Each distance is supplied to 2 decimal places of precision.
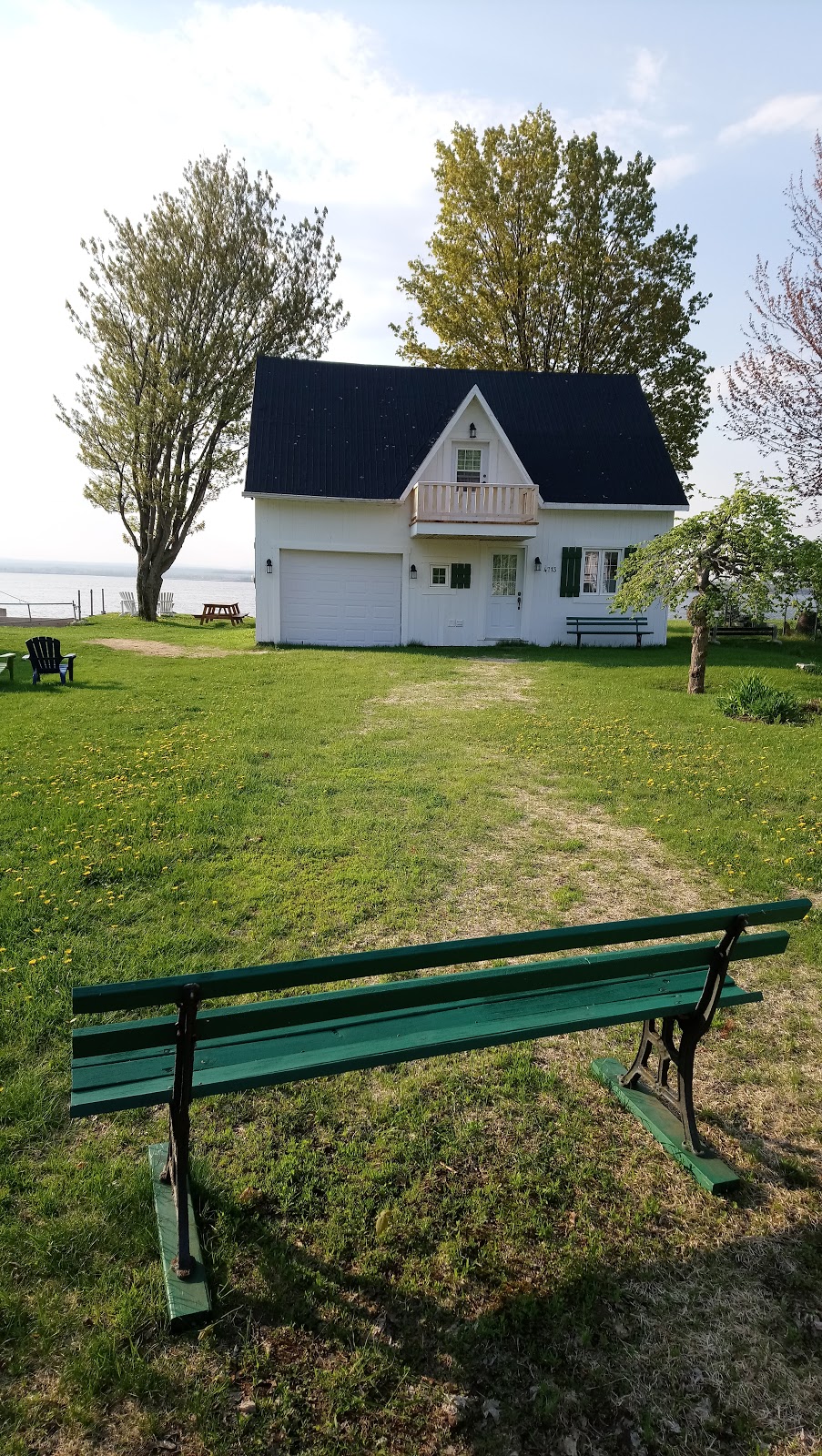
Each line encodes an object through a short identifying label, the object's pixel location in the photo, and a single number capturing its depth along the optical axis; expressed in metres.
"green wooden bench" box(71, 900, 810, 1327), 2.39
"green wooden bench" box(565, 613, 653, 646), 22.78
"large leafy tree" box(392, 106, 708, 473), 30.12
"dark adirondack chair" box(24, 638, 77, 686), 14.26
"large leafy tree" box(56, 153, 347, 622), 28.17
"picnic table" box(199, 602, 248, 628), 30.44
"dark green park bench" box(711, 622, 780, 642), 24.69
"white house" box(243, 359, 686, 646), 21.11
